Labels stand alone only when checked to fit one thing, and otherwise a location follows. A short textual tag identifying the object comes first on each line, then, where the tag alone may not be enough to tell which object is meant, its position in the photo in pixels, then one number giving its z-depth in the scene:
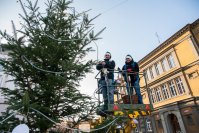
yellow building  18.03
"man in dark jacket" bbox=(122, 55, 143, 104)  5.67
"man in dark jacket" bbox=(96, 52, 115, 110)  5.29
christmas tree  4.21
